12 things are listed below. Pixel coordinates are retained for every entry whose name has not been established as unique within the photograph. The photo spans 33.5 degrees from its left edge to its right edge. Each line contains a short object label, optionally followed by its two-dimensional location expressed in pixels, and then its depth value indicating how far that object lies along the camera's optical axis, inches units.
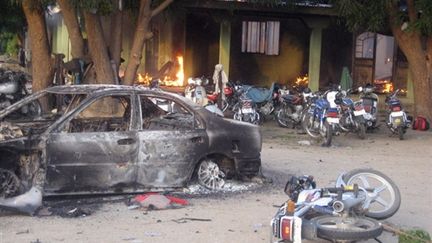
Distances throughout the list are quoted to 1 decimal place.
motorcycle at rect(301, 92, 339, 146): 591.2
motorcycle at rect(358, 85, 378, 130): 661.3
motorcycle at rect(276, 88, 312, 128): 716.0
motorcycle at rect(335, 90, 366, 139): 634.8
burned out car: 324.2
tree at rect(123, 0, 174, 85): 623.2
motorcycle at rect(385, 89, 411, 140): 637.3
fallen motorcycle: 252.5
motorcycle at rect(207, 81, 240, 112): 744.3
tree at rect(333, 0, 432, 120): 662.5
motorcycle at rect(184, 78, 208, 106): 725.3
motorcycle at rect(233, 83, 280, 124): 738.6
